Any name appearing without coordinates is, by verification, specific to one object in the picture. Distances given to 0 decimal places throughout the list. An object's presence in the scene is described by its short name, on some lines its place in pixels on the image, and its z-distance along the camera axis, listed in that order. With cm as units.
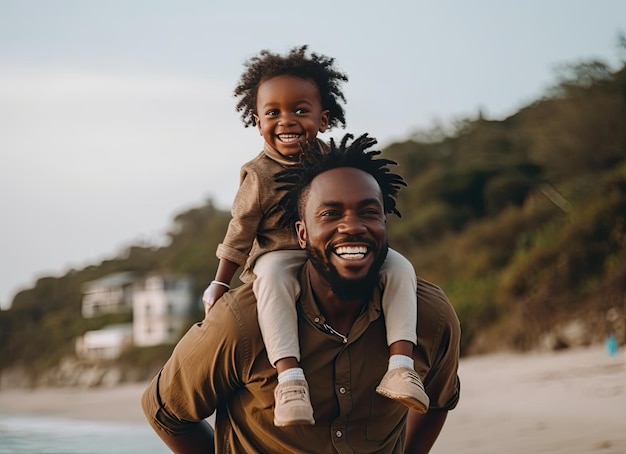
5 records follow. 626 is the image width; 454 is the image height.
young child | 376
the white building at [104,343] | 4879
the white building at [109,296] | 5945
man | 381
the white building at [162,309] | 4900
